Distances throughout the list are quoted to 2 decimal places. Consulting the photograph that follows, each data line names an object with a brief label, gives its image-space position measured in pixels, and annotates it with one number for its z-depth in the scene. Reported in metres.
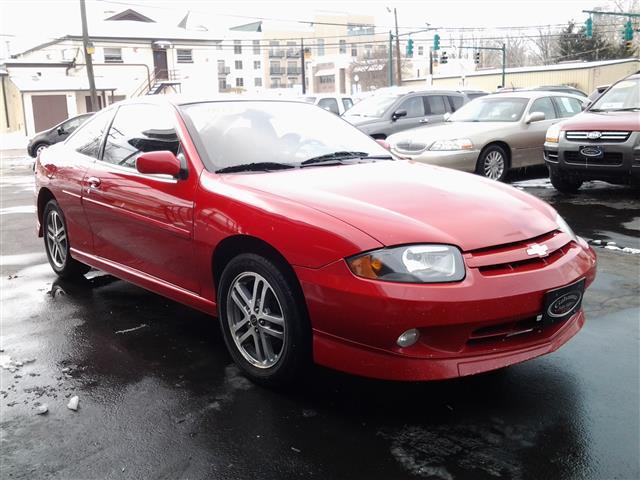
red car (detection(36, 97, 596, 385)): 2.83
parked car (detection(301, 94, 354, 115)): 20.09
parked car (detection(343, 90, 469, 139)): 13.41
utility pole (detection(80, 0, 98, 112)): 26.16
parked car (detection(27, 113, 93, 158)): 18.55
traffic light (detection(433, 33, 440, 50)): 38.41
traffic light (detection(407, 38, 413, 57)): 39.78
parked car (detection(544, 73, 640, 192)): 8.01
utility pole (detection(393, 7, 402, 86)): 43.50
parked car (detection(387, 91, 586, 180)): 9.88
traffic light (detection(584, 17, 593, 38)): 33.75
